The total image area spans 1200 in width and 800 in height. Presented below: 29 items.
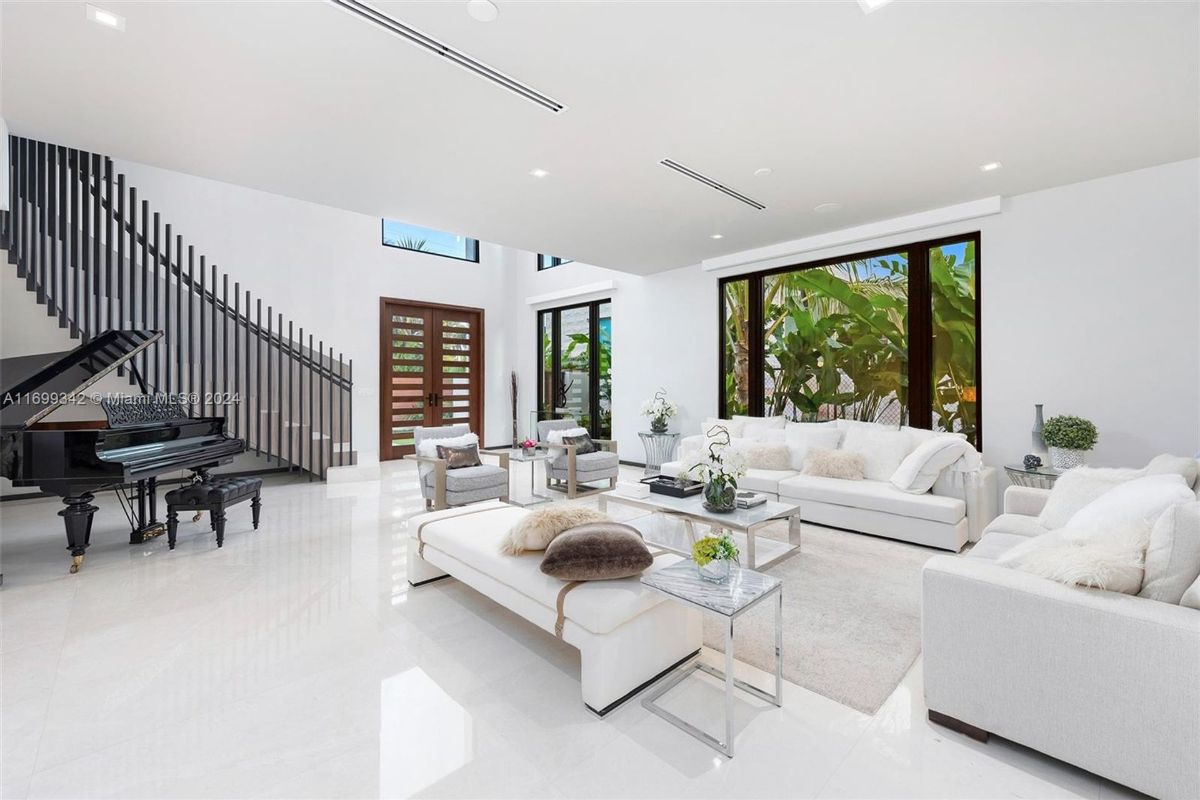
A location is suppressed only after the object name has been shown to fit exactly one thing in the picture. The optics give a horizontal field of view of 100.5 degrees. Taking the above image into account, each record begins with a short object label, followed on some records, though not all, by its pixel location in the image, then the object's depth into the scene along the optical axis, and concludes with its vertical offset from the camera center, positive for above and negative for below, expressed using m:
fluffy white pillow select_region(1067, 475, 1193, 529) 1.85 -0.42
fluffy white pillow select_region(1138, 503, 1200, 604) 1.52 -0.50
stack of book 3.48 -0.73
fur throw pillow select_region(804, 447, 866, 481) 4.48 -0.62
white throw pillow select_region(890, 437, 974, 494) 3.90 -0.51
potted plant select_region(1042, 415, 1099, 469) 3.86 -0.33
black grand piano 3.15 -0.26
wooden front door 8.09 +0.52
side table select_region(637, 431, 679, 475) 6.94 -0.69
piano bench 3.79 -0.77
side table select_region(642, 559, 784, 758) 1.70 -0.73
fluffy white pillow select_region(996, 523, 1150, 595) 1.55 -0.54
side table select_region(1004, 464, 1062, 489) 3.84 -0.63
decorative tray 3.72 -0.68
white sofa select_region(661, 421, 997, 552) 3.72 -0.87
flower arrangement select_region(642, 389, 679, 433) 6.89 -0.18
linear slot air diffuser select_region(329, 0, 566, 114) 2.20 +1.73
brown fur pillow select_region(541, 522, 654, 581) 2.07 -0.66
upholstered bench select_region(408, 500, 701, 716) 1.91 -0.91
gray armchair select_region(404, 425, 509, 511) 4.56 -0.78
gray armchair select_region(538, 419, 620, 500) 5.56 -0.78
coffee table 3.12 -0.80
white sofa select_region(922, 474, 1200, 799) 1.39 -0.85
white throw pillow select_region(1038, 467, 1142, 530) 2.62 -0.51
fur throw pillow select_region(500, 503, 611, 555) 2.34 -0.60
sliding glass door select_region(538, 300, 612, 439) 8.36 +0.59
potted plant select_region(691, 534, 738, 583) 1.90 -0.60
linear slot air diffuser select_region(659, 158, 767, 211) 3.76 +1.76
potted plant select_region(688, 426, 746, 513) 3.31 -0.55
